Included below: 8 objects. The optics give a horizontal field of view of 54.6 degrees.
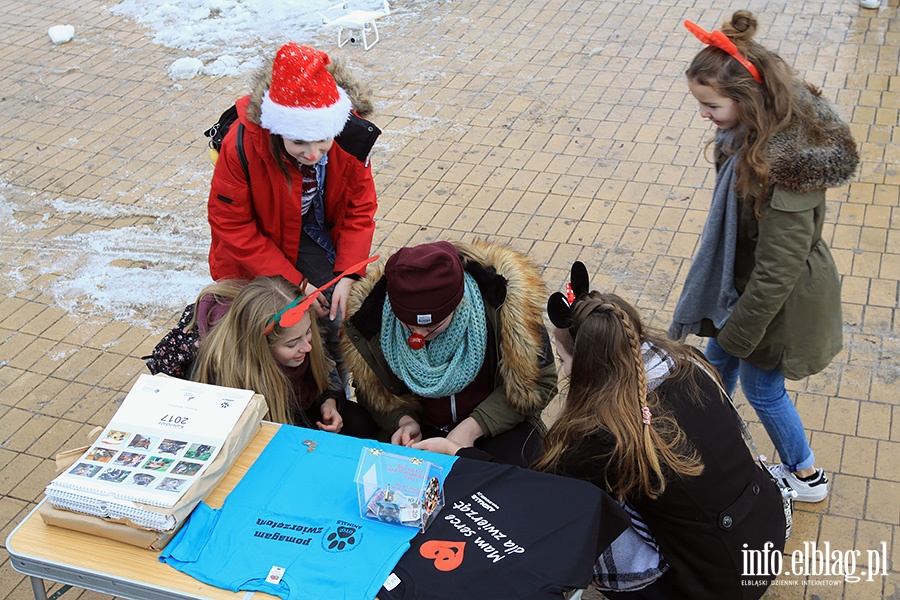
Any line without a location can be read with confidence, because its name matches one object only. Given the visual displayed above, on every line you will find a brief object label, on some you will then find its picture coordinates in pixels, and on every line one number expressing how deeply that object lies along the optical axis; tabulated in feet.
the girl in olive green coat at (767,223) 9.63
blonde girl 9.90
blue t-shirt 7.35
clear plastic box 7.75
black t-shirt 7.23
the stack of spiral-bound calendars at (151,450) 7.76
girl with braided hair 8.29
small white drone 25.34
